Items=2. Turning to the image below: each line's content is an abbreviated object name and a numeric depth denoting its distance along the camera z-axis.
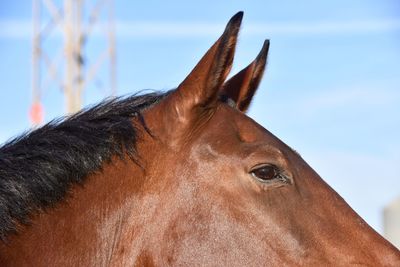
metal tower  32.50
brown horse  7.15
